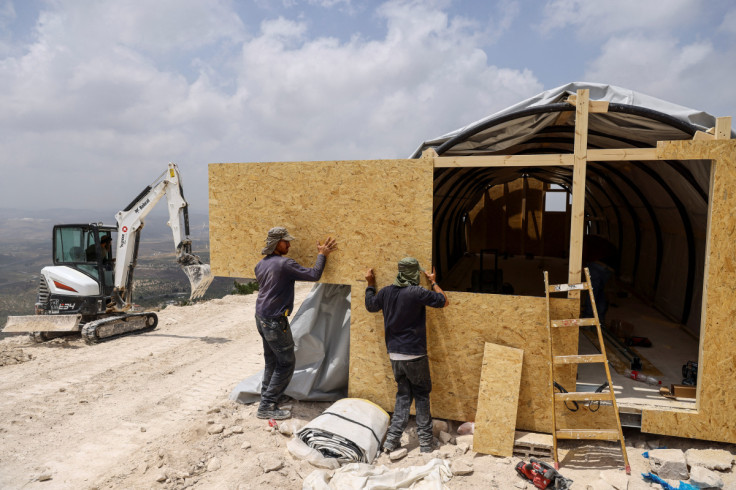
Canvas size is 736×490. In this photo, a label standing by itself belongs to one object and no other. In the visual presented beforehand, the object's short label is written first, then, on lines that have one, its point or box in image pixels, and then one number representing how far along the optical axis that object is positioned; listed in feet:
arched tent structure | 17.92
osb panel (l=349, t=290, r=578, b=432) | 17.21
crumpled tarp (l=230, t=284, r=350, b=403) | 21.11
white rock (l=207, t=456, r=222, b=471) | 15.98
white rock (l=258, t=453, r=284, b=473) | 15.57
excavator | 34.81
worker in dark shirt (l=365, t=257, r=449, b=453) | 16.97
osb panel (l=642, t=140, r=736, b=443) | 15.84
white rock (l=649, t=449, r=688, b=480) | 14.90
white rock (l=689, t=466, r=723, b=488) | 14.15
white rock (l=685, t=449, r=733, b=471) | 15.19
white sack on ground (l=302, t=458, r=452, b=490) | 14.23
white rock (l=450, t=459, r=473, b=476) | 15.34
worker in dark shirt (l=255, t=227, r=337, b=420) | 19.10
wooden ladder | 15.76
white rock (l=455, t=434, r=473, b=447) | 17.26
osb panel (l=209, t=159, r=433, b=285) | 18.58
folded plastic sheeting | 16.28
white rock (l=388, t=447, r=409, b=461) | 16.56
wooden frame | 16.11
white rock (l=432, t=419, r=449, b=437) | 18.34
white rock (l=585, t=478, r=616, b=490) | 14.31
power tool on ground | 14.42
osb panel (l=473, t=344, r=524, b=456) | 16.56
